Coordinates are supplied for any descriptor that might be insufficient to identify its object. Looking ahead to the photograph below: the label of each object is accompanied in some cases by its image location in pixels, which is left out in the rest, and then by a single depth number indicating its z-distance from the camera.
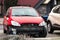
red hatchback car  11.83
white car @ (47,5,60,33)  13.69
